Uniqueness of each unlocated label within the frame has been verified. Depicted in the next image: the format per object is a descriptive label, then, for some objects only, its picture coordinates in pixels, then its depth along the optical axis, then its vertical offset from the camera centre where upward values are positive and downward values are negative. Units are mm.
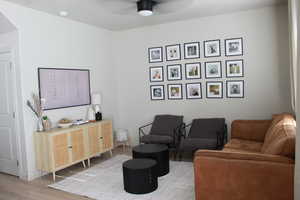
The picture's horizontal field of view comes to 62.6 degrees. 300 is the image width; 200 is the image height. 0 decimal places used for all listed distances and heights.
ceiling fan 3225 +1208
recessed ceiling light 4376 +1472
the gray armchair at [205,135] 4391 -879
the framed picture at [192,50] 5246 +859
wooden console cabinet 4000 -892
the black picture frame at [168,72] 5445 +429
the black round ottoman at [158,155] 3978 -1024
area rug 3336 -1390
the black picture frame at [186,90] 5402 -3
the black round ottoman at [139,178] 3346 -1181
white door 4184 -401
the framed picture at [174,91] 5496 -7
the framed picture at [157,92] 5691 -14
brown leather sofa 2252 -810
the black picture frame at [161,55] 5617 +833
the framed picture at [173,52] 5434 +856
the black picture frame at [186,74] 5379 +346
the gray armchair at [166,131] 4891 -845
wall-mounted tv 4366 +149
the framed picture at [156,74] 5664 +410
